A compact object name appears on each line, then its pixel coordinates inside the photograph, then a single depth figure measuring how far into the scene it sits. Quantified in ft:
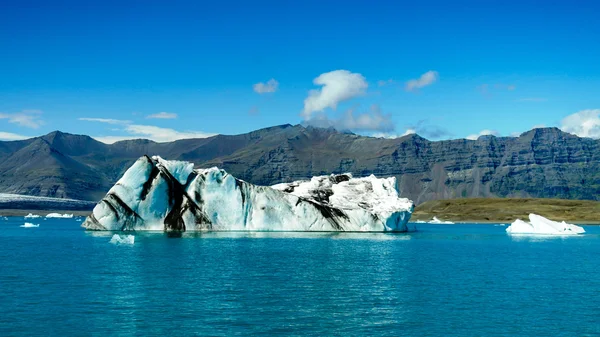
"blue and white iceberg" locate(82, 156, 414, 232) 249.14
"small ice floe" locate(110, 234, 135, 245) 205.46
